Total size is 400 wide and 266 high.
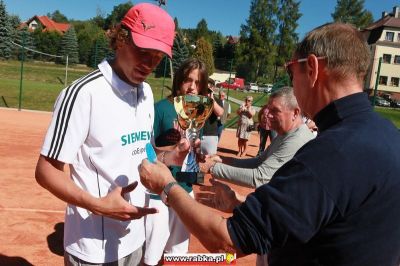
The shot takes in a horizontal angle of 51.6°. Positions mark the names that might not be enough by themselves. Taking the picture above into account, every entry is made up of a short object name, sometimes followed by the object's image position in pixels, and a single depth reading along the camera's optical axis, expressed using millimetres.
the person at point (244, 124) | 12180
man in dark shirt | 1434
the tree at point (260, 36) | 63125
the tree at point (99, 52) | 21453
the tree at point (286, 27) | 62781
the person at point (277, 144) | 3268
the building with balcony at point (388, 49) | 53406
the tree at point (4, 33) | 32750
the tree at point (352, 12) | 62562
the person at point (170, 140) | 3787
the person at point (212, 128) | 4145
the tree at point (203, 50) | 53109
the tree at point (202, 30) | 88675
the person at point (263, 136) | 11445
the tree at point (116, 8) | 71556
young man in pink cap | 2014
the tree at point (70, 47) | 36062
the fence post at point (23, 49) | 17516
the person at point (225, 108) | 7995
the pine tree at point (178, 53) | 31488
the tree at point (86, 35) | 32600
